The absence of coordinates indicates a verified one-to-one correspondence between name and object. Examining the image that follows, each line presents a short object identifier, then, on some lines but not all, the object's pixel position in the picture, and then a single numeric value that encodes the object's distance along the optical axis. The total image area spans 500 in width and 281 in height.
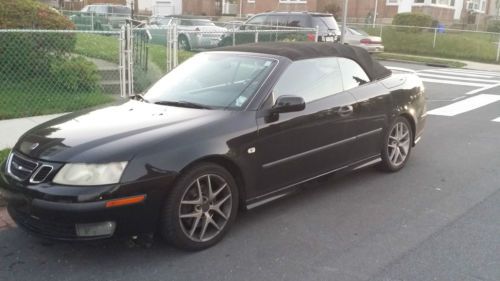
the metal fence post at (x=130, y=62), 9.15
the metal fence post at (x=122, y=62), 9.05
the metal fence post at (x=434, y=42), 25.30
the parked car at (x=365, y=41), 21.77
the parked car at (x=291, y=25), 14.33
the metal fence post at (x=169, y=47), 9.79
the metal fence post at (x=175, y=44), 9.77
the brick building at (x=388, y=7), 35.10
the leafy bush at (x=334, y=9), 36.06
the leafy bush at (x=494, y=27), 34.54
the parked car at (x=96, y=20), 22.70
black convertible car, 3.54
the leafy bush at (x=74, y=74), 8.86
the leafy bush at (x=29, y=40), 8.34
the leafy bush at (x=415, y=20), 26.89
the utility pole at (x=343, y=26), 11.43
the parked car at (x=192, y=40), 15.50
